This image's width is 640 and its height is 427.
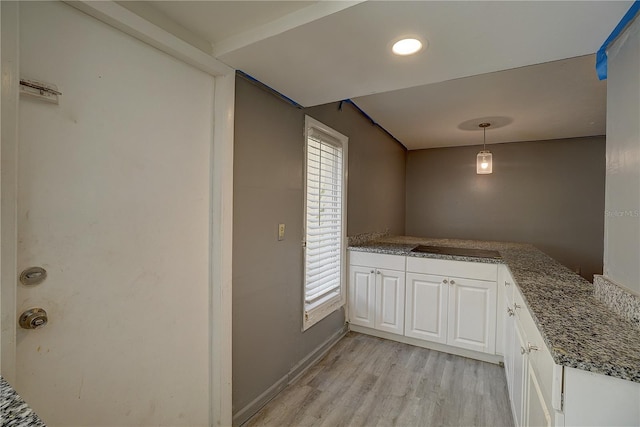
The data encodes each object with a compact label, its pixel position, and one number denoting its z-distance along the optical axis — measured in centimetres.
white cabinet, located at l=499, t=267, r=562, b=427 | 93
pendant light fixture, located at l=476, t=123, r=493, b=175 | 298
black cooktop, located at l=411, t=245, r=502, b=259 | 251
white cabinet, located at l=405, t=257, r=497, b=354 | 232
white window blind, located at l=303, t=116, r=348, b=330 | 221
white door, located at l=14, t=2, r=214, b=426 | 92
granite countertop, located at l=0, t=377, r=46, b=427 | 50
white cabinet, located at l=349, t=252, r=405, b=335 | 266
